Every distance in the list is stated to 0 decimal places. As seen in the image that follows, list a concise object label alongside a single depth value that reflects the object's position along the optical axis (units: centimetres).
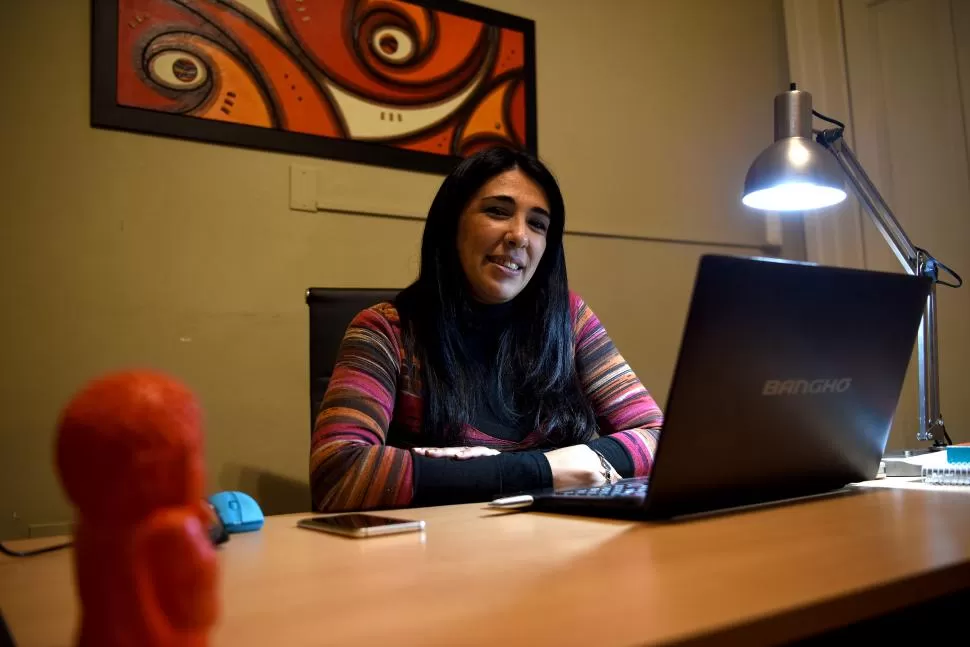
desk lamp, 151
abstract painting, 185
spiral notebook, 96
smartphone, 70
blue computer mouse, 77
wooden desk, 39
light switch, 203
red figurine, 27
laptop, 66
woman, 110
